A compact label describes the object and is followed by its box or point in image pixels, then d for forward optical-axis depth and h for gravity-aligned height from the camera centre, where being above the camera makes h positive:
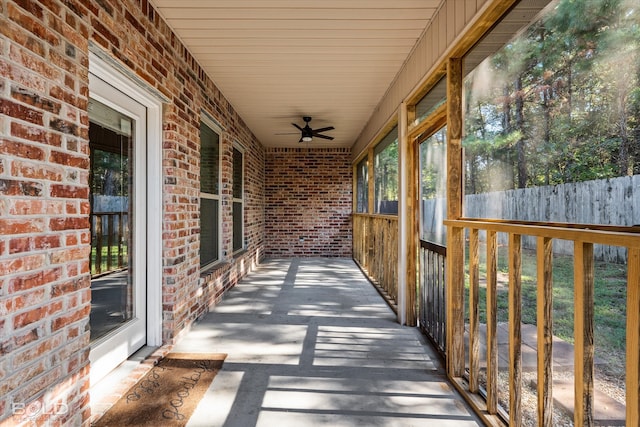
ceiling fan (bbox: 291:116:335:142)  5.60 +1.32
